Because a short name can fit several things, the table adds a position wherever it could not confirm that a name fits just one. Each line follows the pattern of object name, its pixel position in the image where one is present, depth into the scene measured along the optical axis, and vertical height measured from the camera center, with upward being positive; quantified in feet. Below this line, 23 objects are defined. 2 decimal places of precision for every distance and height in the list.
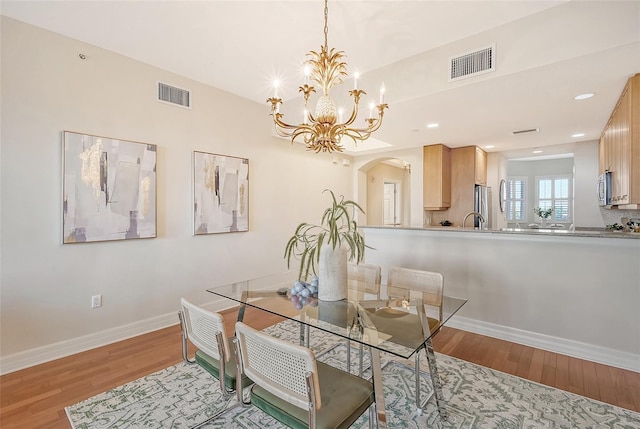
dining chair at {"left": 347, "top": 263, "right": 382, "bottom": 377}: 7.47 -1.95
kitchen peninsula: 8.22 -2.23
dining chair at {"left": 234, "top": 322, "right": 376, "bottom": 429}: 3.83 -2.52
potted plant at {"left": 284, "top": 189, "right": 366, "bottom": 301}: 6.36 -0.92
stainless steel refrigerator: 18.34 +0.53
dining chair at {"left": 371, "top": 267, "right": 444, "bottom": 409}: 5.23 -2.03
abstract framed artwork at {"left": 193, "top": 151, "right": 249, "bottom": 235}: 12.00 +0.80
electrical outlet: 9.50 -2.85
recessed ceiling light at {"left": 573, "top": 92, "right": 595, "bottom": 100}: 9.61 +3.85
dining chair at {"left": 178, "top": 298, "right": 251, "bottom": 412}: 4.93 -2.35
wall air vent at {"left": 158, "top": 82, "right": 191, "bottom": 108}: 11.02 +4.45
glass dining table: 4.83 -2.04
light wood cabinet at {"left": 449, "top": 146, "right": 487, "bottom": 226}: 18.12 +2.18
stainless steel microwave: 11.80 +1.06
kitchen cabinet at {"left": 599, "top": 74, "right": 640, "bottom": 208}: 8.44 +2.13
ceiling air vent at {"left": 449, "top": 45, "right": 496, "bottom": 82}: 8.45 +4.38
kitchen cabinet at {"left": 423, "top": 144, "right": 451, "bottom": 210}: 17.88 +2.23
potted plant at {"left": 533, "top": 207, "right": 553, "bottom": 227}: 24.97 -0.03
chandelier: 7.06 +2.41
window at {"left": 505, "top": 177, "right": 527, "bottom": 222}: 29.99 +1.64
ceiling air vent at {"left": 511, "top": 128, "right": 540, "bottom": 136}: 14.06 +3.99
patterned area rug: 6.09 -4.26
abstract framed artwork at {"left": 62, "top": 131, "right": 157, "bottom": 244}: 8.96 +0.73
